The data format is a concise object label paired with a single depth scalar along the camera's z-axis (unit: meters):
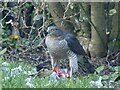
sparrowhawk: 10.62
